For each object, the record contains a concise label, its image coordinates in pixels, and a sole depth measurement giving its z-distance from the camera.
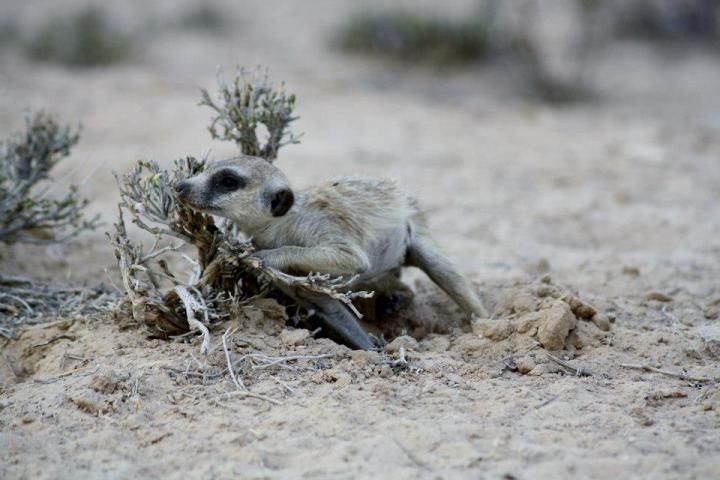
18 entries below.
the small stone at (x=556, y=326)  8.68
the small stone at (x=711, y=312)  10.04
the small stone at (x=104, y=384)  7.57
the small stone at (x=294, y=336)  8.45
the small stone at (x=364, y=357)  8.13
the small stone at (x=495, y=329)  8.96
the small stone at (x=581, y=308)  9.21
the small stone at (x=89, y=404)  7.34
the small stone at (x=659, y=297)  10.65
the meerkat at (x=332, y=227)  8.80
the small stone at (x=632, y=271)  11.91
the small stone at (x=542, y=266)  12.55
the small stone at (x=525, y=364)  8.27
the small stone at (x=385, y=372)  7.95
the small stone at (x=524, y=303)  9.45
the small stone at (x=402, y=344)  8.64
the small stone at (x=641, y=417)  7.04
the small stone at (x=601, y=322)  9.18
